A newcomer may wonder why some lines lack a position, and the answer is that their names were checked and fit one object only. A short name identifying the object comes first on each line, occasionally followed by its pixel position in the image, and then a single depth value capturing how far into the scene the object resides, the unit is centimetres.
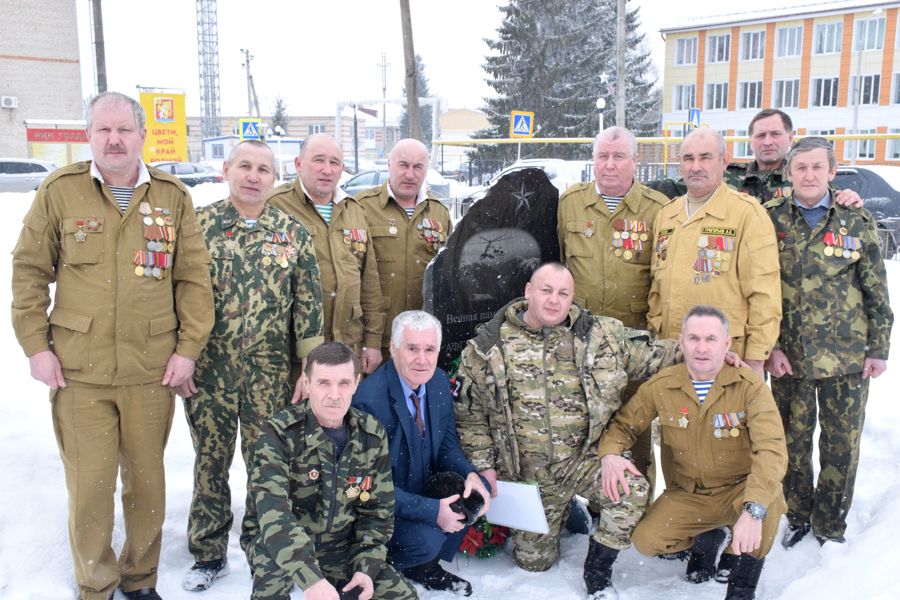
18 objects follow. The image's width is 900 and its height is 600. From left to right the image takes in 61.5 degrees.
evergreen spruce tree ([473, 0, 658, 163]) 3155
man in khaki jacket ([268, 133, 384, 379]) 425
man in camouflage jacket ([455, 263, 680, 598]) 386
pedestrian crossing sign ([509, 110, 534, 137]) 1728
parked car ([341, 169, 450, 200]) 2102
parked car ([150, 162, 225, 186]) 2520
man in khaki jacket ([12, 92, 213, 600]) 314
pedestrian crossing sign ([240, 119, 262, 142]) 1791
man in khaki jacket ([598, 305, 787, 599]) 340
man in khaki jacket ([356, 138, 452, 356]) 469
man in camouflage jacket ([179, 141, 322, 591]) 361
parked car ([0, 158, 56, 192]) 2175
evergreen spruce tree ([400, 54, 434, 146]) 6831
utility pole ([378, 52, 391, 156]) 6353
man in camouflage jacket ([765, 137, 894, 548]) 386
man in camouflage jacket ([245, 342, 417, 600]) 297
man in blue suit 351
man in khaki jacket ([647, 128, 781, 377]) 379
